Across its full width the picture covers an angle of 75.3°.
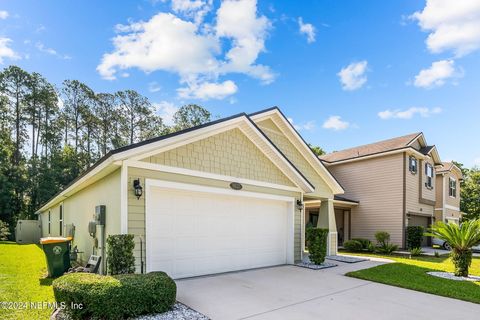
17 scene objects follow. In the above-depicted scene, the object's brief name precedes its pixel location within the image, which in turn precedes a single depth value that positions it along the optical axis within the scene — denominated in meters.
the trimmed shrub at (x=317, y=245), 11.06
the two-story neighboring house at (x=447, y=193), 23.41
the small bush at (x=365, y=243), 17.88
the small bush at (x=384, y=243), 16.97
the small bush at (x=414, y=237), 18.02
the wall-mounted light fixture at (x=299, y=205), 11.45
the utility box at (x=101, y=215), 7.99
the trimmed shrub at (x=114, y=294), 4.88
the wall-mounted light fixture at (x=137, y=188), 7.16
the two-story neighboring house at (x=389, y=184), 18.81
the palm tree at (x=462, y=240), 9.69
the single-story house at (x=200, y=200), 7.34
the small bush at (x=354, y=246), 17.94
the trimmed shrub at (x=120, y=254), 6.64
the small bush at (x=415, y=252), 16.14
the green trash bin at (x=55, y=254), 8.45
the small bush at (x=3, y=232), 23.72
